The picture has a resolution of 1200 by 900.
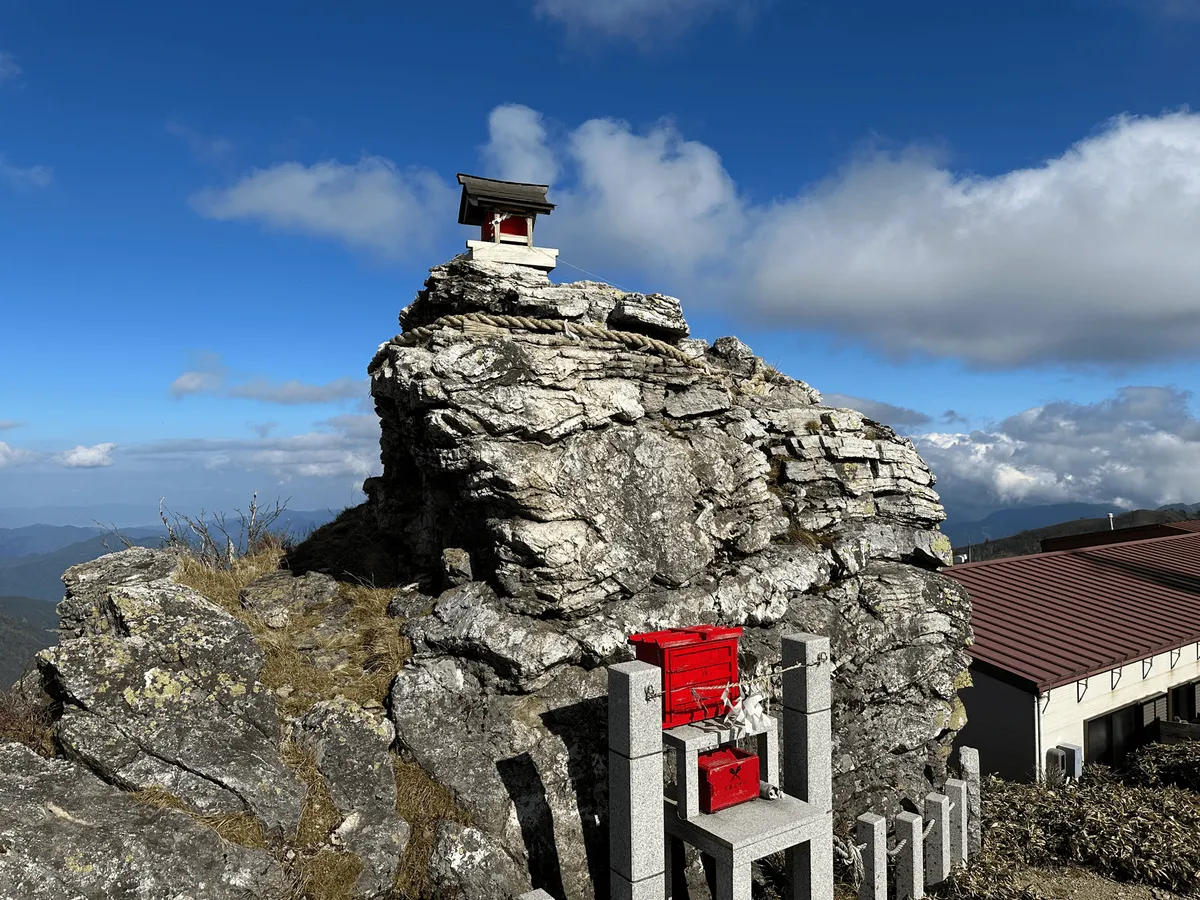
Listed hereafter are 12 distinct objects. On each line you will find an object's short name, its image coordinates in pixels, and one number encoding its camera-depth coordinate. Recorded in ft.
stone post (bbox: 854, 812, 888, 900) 35.35
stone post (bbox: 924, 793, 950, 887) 38.81
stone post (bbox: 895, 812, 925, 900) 37.29
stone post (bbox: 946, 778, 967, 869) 40.40
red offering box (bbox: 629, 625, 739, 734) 29.78
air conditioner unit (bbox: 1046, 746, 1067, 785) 54.60
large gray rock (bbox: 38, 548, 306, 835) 26.86
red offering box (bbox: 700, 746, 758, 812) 29.89
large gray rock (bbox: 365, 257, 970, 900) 32.89
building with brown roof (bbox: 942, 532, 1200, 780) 56.29
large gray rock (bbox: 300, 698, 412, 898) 28.30
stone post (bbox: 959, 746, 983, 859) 42.68
